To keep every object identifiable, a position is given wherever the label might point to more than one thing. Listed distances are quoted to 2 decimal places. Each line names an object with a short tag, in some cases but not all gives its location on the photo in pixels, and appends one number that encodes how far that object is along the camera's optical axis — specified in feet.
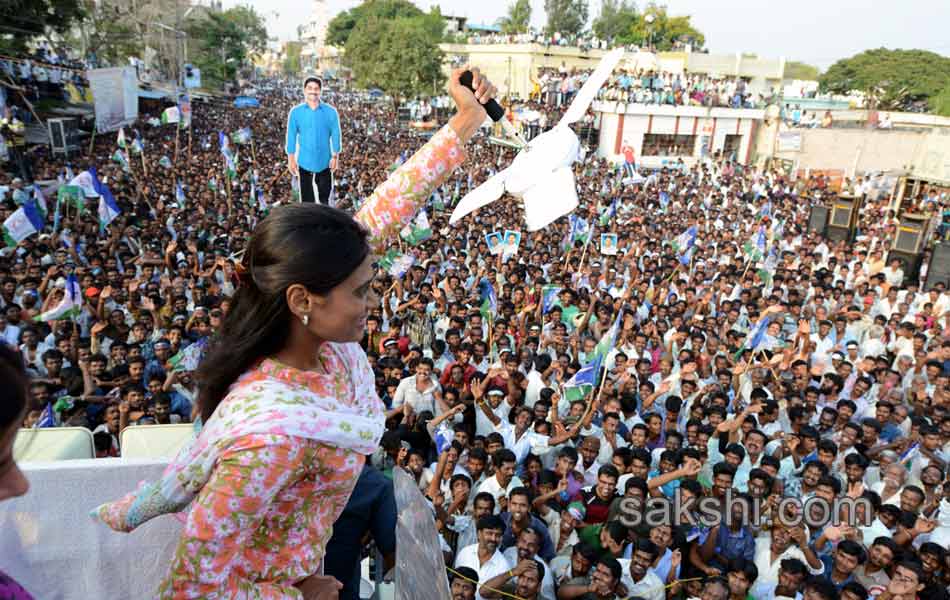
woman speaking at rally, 2.94
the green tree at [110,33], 84.33
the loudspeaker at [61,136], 43.42
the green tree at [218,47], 121.08
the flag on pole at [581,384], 16.27
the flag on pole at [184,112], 54.99
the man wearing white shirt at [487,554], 10.94
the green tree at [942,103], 111.24
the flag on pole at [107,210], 25.55
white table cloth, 4.19
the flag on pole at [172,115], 47.74
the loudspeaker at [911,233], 32.96
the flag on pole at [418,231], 25.77
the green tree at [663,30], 151.33
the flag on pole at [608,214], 38.24
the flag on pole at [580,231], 32.99
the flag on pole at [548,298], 23.22
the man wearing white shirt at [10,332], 17.39
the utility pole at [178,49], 94.61
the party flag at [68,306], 17.81
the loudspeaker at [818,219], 41.88
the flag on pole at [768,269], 31.07
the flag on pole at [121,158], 36.24
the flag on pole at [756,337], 19.81
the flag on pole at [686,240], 30.25
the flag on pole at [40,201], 26.71
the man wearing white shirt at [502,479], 12.72
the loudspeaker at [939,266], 30.89
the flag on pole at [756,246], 32.73
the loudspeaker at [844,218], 39.60
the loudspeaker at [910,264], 33.45
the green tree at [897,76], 124.88
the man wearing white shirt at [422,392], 16.01
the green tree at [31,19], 53.16
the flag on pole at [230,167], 38.24
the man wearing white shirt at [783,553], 11.85
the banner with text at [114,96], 52.21
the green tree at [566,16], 168.96
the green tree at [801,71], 151.27
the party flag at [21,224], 21.77
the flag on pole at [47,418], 11.22
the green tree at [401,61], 103.50
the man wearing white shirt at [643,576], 11.00
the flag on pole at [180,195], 32.78
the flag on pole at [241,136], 51.20
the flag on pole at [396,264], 23.01
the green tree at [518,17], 160.35
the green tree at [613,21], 169.27
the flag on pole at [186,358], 14.37
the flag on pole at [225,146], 38.69
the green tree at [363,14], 175.01
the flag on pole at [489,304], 20.74
